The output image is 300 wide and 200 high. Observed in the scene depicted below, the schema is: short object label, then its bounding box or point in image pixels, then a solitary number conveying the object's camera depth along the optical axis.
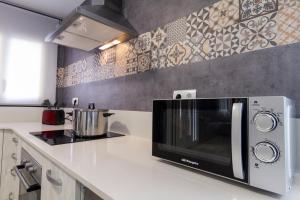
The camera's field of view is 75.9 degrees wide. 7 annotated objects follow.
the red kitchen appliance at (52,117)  1.95
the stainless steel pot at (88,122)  1.23
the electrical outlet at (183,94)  0.99
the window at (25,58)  2.11
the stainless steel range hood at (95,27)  1.21
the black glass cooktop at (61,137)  1.10
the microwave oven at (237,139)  0.47
